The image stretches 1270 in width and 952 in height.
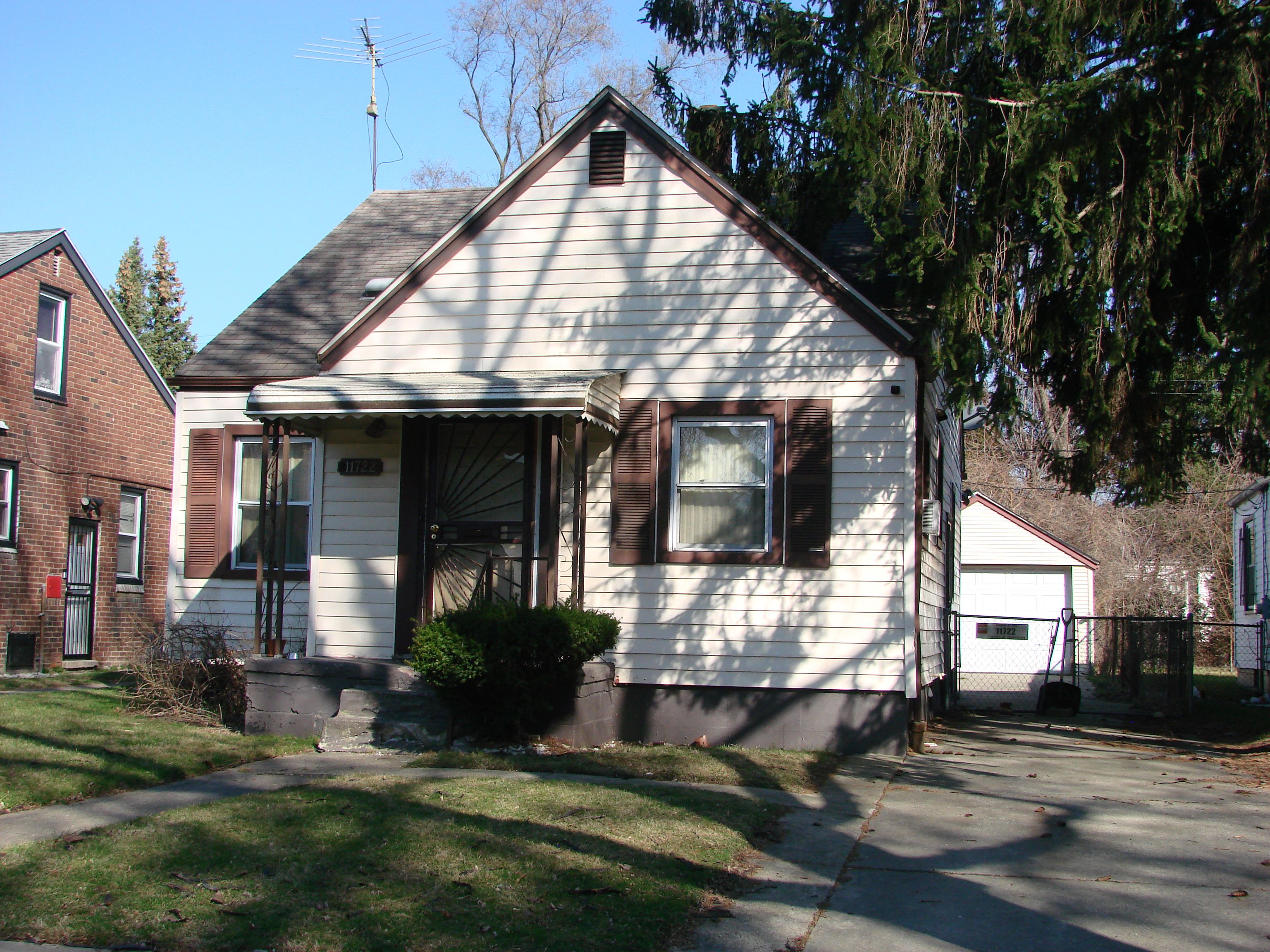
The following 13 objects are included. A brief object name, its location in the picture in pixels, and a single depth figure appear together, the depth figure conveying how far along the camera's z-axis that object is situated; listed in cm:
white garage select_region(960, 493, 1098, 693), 2756
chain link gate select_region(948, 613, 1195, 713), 1602
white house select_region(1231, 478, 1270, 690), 2034
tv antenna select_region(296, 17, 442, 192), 2050
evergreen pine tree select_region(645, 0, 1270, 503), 925
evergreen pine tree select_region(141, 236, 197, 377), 5003
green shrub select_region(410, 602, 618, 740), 859
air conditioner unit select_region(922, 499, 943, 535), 1088
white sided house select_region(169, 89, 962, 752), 1007
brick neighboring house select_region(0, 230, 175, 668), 1692
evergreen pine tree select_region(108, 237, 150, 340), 4941
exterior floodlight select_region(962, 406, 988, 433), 1452
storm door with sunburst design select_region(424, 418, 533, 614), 1056
